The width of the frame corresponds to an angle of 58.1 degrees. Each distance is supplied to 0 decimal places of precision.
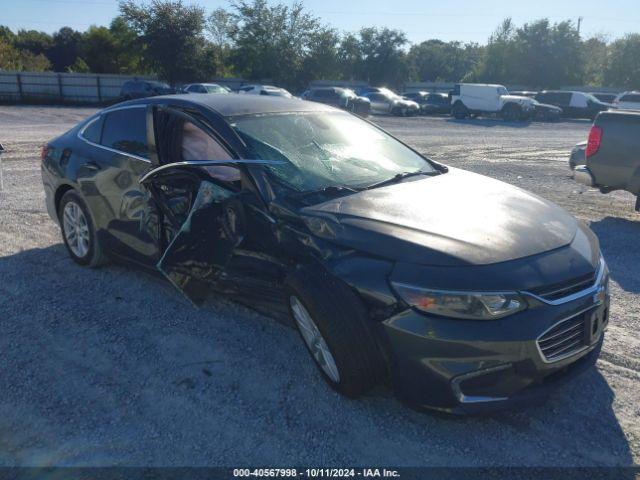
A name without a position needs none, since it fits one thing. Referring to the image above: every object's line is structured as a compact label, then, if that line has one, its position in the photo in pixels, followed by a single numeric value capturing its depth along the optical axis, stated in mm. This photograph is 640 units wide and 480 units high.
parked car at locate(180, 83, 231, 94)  27011
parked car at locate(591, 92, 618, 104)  36788
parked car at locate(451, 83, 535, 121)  30844
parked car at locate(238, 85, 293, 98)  28891
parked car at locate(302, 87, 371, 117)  30344
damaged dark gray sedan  2820
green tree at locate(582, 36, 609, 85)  52509
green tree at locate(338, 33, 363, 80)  54188
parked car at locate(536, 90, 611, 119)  32750
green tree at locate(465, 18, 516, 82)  53906
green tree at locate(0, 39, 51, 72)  45344
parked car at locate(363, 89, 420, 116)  33688
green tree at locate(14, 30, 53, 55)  59531
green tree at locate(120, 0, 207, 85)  39312
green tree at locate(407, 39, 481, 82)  71938
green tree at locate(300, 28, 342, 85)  47969
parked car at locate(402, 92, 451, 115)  35562
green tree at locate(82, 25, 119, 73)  46156
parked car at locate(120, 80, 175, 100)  30062
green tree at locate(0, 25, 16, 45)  58906
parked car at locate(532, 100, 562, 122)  31234
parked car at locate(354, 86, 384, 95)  36031
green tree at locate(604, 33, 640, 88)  52406
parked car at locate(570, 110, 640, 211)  7270
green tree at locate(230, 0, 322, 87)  46344
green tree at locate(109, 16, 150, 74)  40594
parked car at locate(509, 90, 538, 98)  36681
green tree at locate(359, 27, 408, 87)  53219
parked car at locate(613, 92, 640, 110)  26516
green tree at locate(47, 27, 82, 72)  57953
